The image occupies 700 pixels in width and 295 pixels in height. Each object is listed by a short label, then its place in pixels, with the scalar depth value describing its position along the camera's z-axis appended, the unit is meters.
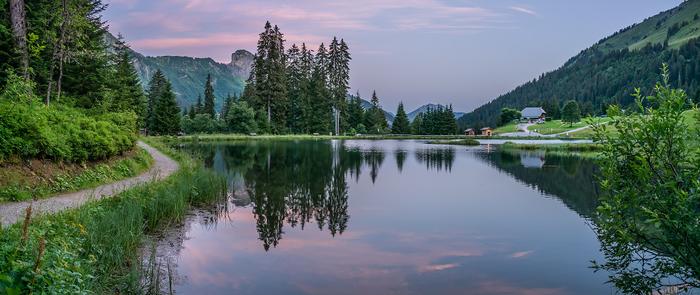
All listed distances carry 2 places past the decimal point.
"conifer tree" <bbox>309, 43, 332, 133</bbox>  91.38
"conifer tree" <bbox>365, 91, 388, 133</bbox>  105.31
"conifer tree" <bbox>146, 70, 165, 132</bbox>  79.61
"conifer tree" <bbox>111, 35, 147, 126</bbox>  45.20
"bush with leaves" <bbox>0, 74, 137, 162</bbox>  12.52
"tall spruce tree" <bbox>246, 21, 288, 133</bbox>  80.50
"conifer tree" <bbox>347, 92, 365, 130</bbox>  106.19
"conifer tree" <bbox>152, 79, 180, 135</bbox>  65.31
